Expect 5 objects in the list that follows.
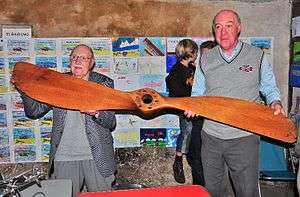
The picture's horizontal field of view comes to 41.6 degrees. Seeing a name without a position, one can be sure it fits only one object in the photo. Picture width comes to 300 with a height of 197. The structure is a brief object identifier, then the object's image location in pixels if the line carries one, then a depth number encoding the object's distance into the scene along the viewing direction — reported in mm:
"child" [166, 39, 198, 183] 3840
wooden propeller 2574
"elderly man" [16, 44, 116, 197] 2768
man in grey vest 2645
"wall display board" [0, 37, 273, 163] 3840
